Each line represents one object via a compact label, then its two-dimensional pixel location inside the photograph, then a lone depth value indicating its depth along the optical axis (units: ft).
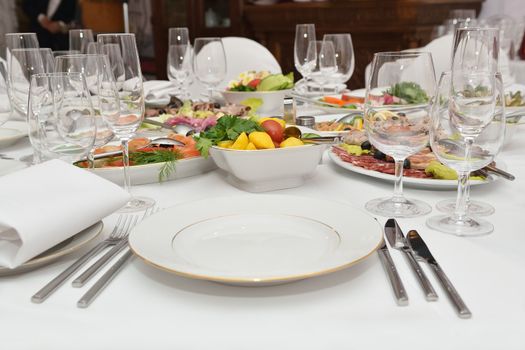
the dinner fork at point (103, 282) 2.24
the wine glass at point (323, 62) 6.61
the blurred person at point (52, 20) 20.40
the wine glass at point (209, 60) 6.50
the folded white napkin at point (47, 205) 2.44
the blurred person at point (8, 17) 22.70
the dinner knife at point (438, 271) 2.12
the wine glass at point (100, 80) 3.38
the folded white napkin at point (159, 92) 6.84
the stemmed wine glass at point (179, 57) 6.97
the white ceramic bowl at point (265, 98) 6.24
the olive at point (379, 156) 4.09
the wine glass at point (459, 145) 2.98
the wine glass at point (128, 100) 3.51
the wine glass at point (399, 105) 3.18
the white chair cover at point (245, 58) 9.96
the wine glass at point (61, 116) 3.06
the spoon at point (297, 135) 3.97
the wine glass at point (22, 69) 4.57
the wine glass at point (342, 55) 6.66
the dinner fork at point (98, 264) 2.41
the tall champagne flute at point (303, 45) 7.31
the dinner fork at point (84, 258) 2.31
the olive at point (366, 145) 4.27
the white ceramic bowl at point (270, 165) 3.59
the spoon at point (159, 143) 4.18
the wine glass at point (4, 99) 3.79
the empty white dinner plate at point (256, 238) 2.26
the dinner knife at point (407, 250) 2.25
